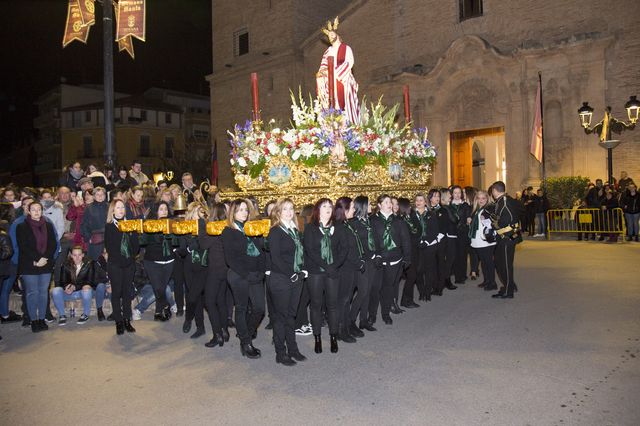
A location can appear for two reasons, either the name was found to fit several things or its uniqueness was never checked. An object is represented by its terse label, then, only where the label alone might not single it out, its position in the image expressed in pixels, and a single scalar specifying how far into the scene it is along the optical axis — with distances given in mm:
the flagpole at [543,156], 19219
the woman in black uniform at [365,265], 7074
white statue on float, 8539
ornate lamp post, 17250
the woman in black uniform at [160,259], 8102
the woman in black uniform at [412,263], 8945
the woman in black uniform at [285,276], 5965
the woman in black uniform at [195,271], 7262
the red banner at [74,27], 11625
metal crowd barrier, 16281
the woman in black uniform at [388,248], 7539
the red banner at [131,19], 11602
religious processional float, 7086
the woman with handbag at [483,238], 9750
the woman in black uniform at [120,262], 7574
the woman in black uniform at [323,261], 6215
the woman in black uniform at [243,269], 6266
